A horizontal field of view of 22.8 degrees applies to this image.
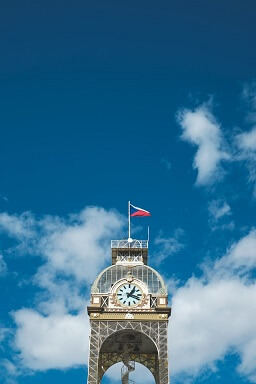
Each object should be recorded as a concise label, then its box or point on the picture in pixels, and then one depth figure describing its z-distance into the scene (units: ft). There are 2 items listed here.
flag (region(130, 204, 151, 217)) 308.60
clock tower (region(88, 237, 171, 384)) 275.39
